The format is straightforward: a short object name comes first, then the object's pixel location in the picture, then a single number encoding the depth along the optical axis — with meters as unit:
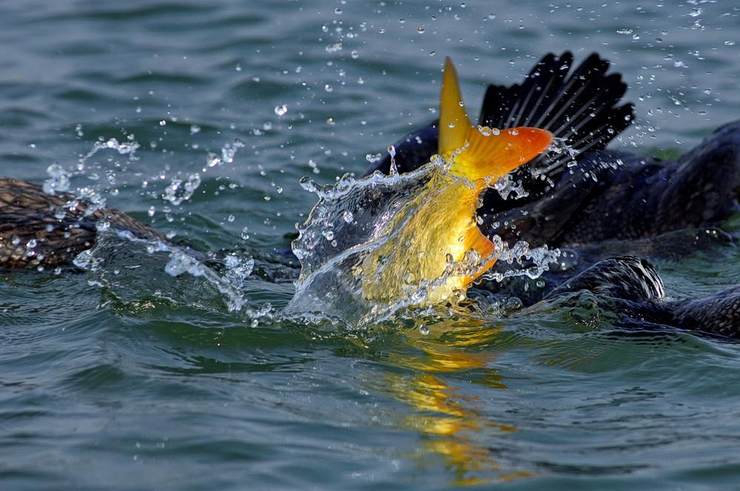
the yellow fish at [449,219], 10.74
